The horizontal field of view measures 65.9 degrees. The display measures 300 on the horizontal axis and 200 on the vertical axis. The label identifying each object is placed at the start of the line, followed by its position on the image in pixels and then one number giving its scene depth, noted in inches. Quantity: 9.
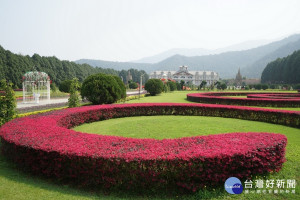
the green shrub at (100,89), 597.0
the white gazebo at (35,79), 879.7
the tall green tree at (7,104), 340.5
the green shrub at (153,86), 1240.2
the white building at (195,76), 4318.4
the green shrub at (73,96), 545.8
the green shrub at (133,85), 2319.1
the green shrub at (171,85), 1847.9
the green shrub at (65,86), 1419.3
